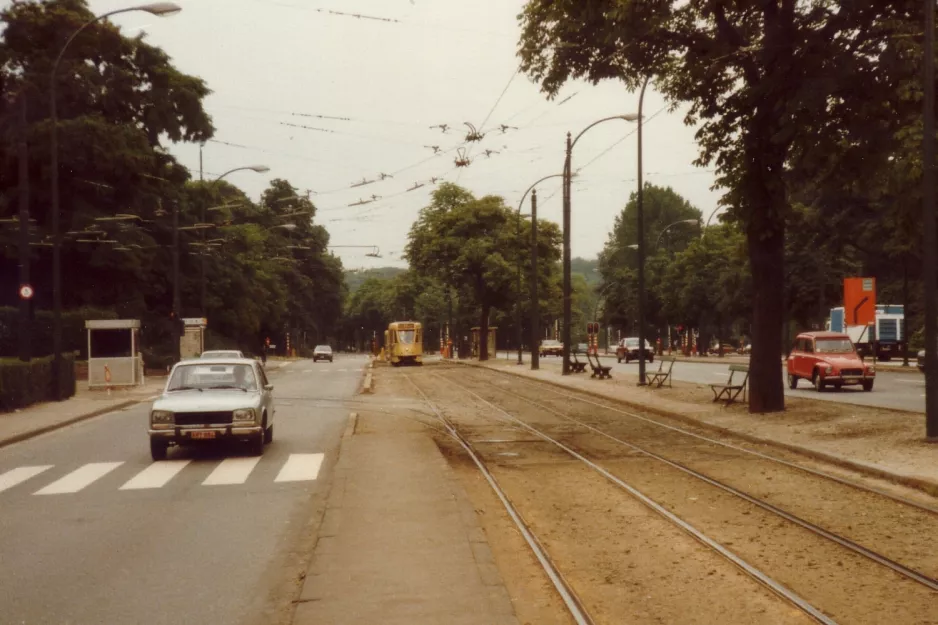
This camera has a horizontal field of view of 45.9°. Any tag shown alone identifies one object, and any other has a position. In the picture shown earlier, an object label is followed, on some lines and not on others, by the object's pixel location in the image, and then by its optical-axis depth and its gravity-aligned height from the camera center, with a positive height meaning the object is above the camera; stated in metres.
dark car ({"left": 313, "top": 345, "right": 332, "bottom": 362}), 87.12 -1.18
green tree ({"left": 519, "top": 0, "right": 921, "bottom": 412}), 19.91 +5.01
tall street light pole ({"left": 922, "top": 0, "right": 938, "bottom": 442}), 16.41 +1.23
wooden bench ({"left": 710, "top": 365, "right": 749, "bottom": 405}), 26.48 -1.31
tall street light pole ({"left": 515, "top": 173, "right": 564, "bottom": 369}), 53.96 +4.43
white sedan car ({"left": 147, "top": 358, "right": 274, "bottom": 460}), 16.56 -1.02
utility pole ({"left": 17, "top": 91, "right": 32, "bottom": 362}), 28.77 +2.49
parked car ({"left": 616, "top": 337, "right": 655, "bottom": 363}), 70.34 -0.98
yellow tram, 70.75 -0.38
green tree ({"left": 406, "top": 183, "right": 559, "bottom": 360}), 72.44 +5.75
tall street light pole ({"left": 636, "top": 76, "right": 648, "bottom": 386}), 35.34 +1.61
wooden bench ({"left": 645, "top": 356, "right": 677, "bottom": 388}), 34.48 -1.51
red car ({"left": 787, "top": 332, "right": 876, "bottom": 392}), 32.50 -0.90
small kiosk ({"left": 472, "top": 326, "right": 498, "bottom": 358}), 80.97 -0.35
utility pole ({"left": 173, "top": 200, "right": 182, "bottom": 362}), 44.00 +1.61
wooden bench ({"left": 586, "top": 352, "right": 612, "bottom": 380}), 42.15 -1.37
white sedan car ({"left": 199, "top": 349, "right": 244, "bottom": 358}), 33.42 -0.42
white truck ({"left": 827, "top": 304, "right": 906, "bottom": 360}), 64.25 +0.12
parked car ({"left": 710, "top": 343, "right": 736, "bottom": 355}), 95.94 -1.41
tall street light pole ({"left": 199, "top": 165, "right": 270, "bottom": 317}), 44.50 +6.83
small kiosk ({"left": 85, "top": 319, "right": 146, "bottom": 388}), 38.07 -0.51
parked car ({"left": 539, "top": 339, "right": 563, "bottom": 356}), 89.94 -1.01
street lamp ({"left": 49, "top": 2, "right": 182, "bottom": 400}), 29.55 +1.81
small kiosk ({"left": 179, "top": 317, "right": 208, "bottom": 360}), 50.98 -0.07
